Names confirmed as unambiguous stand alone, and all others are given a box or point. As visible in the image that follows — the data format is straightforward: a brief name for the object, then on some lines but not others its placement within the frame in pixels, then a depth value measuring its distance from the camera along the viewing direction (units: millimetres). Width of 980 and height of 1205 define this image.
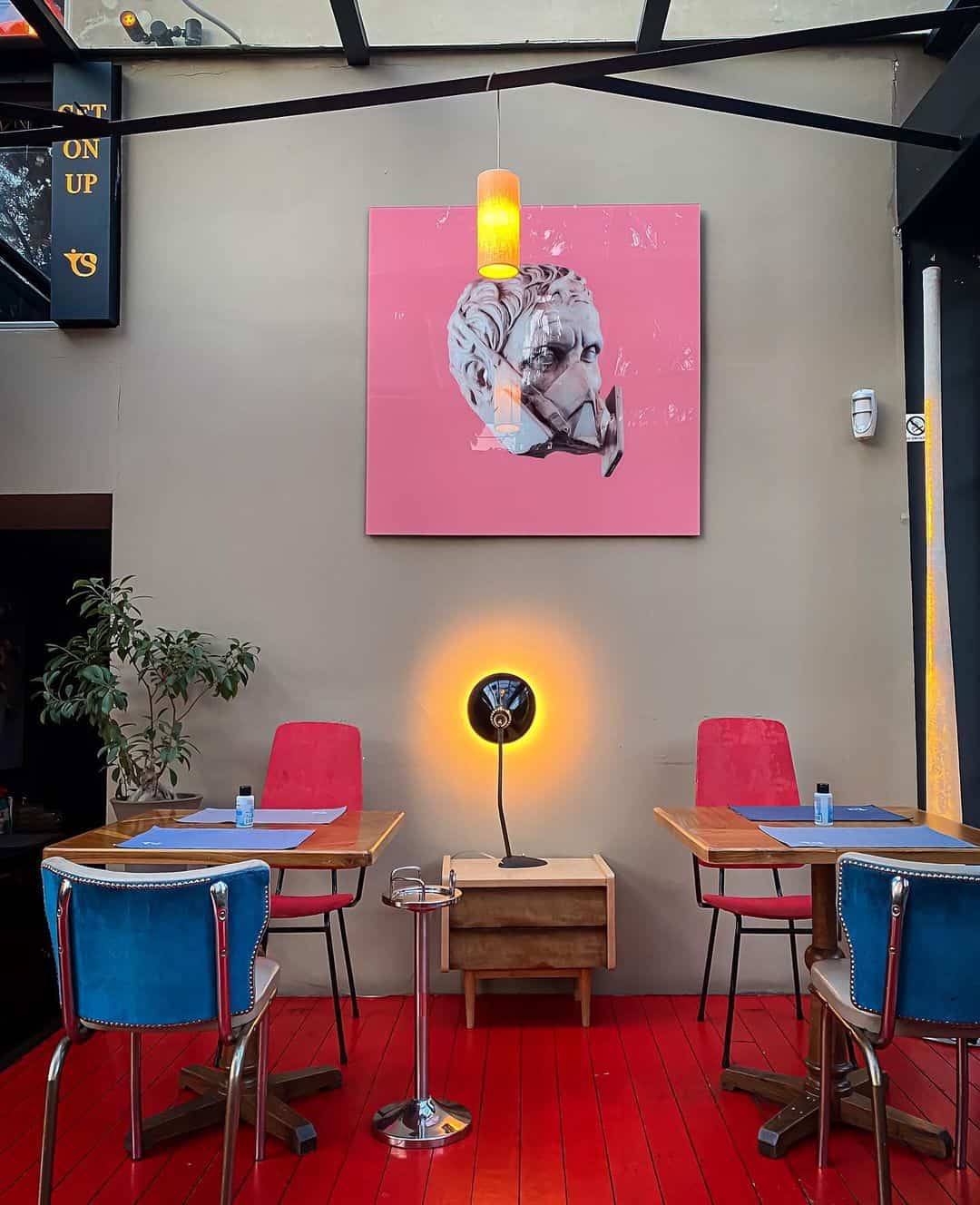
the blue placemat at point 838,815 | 3111
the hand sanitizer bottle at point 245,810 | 3023
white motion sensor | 4301
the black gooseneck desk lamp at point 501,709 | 4199
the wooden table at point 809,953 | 2594
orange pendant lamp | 3119
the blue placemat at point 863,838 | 2650
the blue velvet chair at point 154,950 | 2230
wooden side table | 3781
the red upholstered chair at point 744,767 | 3943
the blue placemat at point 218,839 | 2686
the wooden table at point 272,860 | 2609
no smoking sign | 4340
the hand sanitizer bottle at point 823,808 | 3016
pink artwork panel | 4355
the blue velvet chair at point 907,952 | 2230
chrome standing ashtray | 2863
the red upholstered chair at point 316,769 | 3922
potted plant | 3975
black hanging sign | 4410
